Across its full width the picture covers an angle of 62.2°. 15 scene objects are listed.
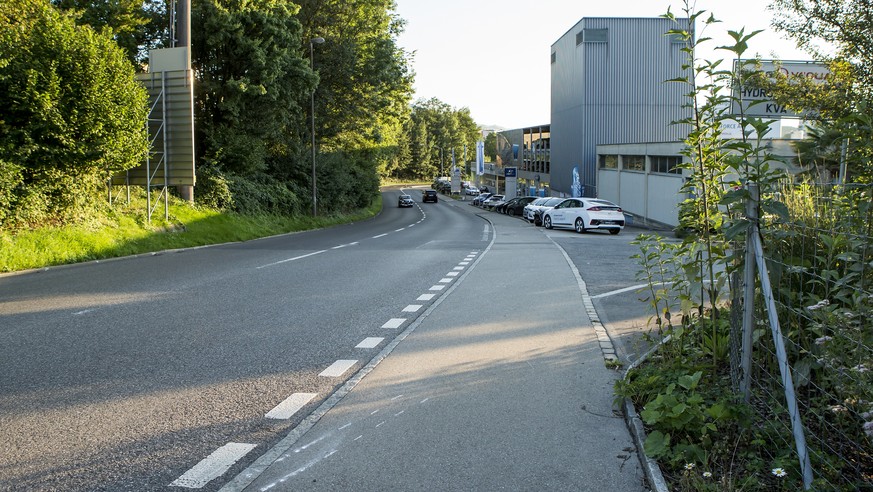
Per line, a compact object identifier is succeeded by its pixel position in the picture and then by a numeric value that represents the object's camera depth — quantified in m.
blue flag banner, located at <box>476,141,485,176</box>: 93.58
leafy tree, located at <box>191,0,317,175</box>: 29.41
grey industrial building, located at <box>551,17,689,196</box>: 53.94
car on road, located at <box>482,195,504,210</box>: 65.16
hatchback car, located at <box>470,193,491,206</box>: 74.75
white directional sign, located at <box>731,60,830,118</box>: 22.23
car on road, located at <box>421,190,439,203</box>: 90.25
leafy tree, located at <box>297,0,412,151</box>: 38.72
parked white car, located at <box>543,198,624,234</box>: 30.89
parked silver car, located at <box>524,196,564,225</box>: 39.70
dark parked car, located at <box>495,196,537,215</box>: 52.70
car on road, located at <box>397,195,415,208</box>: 76.25
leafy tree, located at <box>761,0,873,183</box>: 13.80
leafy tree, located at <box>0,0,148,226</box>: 16.28
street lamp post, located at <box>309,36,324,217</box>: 34.00
